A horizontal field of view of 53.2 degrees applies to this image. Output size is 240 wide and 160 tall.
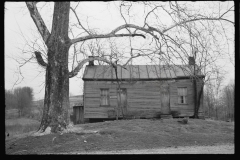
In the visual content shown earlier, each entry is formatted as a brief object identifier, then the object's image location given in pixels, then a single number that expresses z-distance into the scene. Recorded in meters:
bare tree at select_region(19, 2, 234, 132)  10.44
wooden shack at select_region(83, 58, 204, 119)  25.30
